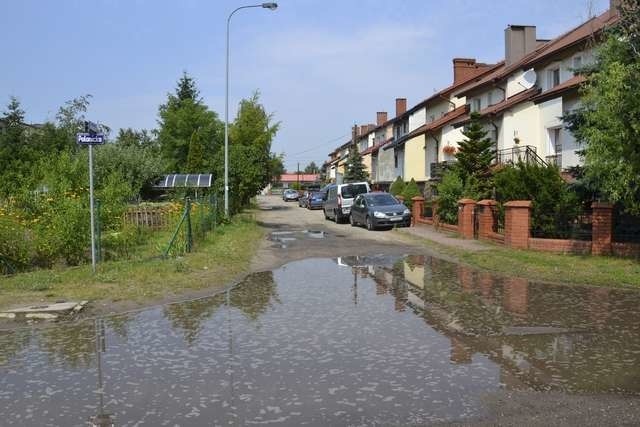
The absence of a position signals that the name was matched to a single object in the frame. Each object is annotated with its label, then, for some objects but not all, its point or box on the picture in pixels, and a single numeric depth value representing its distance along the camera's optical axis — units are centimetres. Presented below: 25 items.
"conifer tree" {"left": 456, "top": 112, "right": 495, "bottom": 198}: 2658
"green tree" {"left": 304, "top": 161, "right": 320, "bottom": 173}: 18762
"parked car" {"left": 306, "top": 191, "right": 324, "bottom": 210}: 5274
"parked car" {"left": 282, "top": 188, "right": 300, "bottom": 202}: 8012
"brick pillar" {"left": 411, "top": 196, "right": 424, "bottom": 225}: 2836
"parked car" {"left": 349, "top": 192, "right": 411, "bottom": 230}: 2642
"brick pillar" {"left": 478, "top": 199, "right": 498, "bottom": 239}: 1953
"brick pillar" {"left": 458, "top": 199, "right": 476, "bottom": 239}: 2092
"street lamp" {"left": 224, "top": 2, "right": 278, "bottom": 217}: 2751
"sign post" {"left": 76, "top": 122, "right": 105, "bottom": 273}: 1119
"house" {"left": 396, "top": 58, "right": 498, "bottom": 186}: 4144
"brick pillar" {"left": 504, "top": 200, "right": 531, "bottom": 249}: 1670
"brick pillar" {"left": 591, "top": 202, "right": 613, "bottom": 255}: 1496
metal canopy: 4047
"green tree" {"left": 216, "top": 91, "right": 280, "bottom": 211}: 3120
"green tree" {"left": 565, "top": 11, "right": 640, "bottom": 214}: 1212
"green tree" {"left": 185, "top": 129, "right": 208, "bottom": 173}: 4884
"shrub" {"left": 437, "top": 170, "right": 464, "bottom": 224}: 2422
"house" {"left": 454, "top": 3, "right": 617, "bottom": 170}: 2397
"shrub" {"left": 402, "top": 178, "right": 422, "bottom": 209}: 3462
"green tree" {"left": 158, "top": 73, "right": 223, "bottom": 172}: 5854
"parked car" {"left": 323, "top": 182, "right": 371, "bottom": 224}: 3266
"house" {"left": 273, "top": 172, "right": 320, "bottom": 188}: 15434
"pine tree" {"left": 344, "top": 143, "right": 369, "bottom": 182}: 6850
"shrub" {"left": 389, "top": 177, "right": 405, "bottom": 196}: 4722
